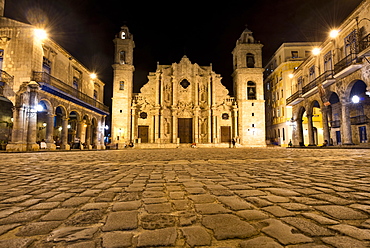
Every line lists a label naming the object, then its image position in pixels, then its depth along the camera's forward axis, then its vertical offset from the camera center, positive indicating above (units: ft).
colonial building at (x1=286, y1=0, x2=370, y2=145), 49.14 +16.54
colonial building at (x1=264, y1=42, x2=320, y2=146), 102.06 +29.48
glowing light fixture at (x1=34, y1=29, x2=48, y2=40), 52.05 +27.39
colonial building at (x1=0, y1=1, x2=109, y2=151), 48.80 +14.28
